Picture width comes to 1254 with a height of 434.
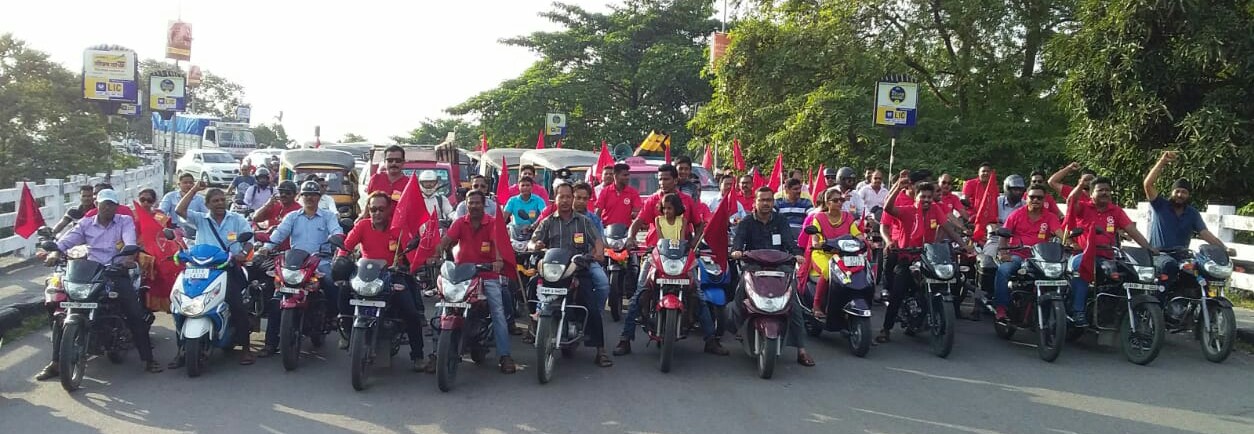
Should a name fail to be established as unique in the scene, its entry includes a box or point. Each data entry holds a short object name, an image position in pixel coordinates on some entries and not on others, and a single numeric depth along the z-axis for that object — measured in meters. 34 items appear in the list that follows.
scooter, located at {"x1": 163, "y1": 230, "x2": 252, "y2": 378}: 6.98
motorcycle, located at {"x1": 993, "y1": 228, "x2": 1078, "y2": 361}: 7.89
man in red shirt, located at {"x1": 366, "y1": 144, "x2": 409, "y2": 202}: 11.05
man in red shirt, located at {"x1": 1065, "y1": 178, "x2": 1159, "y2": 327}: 8.46
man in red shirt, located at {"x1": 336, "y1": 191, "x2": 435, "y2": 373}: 7.43
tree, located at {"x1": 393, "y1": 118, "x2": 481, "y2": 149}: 49.75
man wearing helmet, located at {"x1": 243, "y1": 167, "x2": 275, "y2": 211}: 12.96
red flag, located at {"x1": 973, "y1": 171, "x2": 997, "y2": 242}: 10.20
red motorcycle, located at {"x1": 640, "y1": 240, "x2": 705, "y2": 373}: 7.40
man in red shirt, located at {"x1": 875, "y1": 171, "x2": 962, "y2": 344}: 8.83
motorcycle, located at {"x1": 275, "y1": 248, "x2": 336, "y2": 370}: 7.32
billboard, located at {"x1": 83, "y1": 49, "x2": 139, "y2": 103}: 24.75
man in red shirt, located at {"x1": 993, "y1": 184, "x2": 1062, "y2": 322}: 8.86
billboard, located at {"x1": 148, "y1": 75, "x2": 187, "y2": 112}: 29.67
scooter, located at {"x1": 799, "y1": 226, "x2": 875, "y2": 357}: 8.12
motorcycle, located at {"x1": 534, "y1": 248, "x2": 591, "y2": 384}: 7.03
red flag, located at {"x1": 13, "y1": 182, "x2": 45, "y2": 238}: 8.60
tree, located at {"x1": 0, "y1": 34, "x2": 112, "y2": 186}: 20.84
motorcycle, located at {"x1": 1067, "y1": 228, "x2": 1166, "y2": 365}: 7.86
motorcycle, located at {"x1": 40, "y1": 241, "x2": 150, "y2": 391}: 6.62
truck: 49.03
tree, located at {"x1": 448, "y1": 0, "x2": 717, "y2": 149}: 36.97
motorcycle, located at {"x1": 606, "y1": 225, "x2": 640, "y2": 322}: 9.94
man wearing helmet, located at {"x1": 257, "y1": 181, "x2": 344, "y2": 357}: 7.99
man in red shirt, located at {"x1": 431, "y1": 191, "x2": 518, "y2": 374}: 7.34
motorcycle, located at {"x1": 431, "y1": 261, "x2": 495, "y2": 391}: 6.74
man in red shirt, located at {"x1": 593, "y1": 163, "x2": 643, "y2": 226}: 10.51
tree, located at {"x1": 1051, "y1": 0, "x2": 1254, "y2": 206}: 13.02
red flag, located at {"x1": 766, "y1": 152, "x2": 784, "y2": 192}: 14.42
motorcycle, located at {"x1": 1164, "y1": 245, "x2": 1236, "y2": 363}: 7.91
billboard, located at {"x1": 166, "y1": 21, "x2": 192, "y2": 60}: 42.12
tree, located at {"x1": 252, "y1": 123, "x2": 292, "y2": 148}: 79.62
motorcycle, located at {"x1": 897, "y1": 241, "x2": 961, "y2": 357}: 8.16
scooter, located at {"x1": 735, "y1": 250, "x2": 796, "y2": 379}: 7.25
